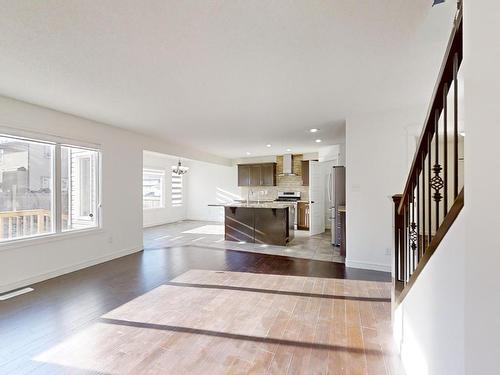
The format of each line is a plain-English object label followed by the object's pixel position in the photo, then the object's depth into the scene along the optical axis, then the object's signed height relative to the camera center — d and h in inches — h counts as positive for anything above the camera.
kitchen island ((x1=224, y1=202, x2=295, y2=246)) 232.5 -33.0
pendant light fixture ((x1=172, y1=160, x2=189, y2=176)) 325.3 +24.4
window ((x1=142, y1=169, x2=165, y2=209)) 352.8 +1.1
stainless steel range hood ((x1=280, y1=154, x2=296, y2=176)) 335.6 +32.4
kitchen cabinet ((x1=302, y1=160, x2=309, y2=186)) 327.3 +20.3
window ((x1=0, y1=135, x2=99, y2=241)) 136.1 +0.6
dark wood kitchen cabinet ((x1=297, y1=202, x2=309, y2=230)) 323.0 -34.1
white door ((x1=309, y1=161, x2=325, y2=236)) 273.6 -10.9
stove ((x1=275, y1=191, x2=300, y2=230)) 327.1 -11.3
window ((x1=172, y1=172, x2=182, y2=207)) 390.0 -2.0
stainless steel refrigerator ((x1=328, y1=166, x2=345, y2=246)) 219.3 -5.7
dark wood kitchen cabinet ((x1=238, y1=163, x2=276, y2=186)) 346.3 +19.9
